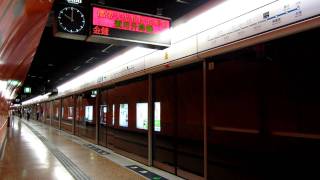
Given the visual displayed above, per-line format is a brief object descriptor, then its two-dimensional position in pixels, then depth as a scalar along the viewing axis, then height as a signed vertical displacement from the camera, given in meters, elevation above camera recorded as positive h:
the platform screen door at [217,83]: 2.65 +0.30
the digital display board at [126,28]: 3.46 +1.08
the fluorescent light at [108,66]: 6.05 +1.15
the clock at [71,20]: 3.36 +1.12
